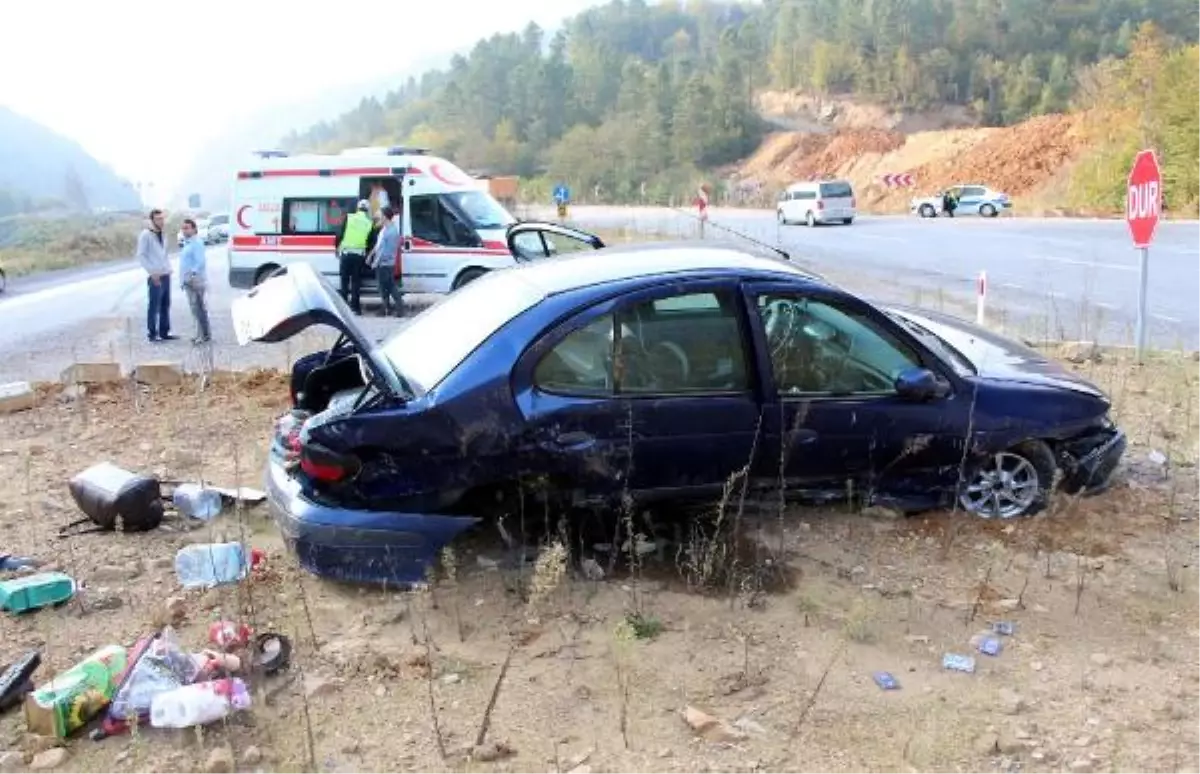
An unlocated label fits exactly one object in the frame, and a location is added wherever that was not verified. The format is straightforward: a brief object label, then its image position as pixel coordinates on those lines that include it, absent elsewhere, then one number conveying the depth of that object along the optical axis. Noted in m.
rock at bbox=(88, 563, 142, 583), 4.75
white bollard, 10.54
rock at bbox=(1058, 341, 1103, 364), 8.66
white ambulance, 15.20
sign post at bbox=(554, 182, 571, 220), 34.03
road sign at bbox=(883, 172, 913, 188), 55.69
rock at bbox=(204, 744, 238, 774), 3.27
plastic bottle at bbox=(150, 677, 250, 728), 3.50
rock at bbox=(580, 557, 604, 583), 4.52
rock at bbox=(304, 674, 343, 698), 3.74
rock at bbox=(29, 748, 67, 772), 3.35
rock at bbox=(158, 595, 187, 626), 4.29
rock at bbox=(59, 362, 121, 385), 8.61
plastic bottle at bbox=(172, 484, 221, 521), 5.43
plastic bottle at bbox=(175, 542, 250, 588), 4.57
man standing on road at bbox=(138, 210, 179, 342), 13.08
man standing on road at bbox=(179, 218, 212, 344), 12.68
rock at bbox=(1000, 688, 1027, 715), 3.54
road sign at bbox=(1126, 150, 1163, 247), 8.74
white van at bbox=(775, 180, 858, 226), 36.78
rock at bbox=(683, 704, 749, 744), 3.42
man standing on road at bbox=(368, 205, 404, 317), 14.48
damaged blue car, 4.27
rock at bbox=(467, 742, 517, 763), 3.35
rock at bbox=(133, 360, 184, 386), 8.66
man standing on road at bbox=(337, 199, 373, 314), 14.81
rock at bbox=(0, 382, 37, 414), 8.15
